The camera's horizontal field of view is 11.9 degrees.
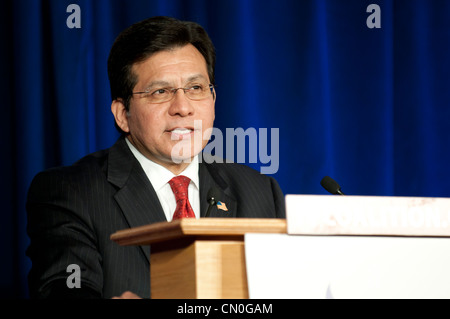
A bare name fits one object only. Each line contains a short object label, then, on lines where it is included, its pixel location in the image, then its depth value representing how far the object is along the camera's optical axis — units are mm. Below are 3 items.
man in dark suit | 3140
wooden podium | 2761
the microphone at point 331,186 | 3056
